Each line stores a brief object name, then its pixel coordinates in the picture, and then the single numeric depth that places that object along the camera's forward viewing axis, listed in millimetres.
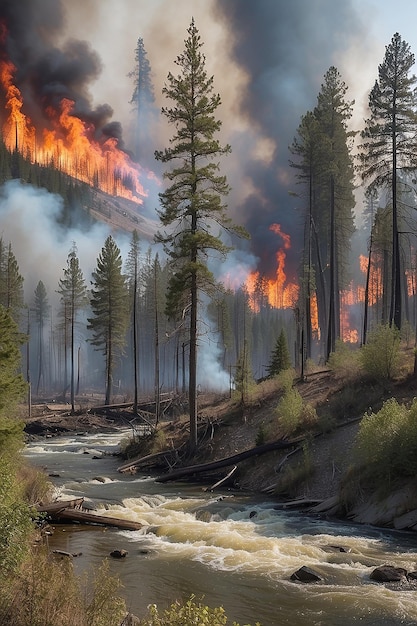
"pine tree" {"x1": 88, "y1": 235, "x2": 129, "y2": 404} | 59406
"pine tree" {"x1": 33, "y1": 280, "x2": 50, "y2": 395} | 98000
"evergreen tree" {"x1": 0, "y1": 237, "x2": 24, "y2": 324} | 53469
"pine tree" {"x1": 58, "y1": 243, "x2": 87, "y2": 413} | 63188
